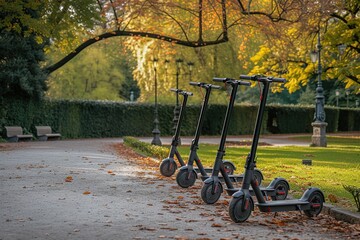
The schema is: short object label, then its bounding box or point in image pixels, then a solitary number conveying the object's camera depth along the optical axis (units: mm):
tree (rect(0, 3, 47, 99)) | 31188
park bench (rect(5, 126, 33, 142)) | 31031
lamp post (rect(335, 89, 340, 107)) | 60653
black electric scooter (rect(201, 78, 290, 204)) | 8766
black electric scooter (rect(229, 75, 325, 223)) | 7527
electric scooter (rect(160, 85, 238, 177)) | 10672
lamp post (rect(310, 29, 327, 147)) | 27453
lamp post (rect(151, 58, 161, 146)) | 27062
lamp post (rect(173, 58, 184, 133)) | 26875
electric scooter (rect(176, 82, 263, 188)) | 10648
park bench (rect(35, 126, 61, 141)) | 33406
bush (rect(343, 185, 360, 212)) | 7807
